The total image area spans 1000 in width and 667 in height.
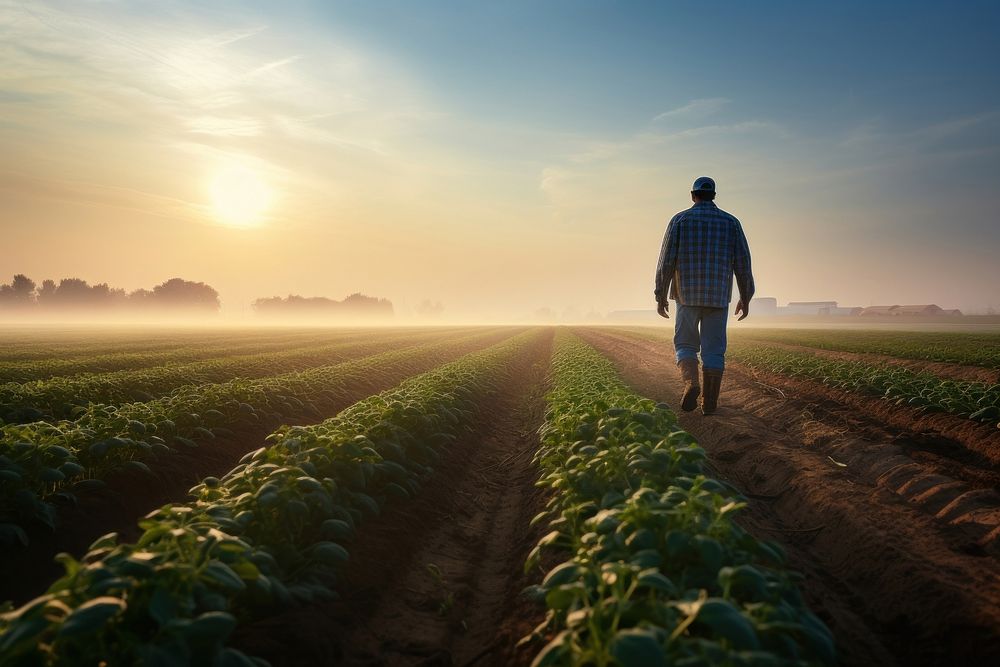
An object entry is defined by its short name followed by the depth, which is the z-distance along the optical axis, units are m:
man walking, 7.80
